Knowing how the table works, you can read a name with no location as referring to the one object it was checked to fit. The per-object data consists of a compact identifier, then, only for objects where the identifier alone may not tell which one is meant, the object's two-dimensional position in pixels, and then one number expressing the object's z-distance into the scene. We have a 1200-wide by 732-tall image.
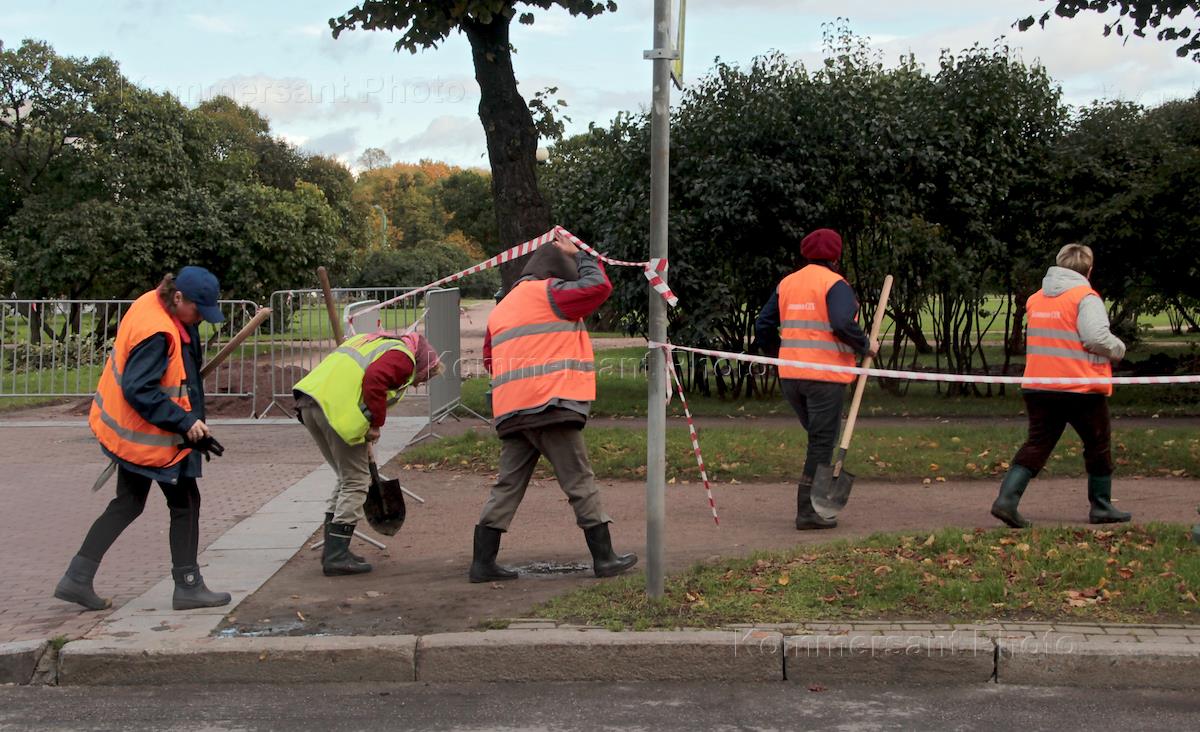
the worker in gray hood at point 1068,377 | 7.60
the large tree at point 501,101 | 12.92
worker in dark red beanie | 7.81
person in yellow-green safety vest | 6.60
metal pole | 5.75
